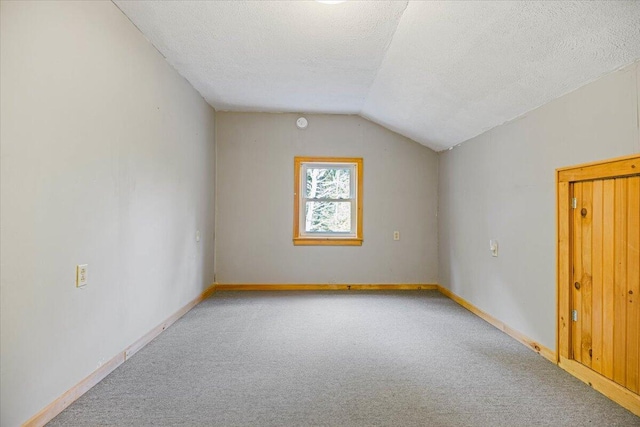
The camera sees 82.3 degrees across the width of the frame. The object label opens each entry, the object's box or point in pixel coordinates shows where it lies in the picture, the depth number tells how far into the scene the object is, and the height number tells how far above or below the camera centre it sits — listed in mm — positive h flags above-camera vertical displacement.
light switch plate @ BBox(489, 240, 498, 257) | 3549 -329
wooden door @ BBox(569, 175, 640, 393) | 2064 -394
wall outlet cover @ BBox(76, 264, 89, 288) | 2100 -354
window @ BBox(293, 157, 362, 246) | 5195 +226
